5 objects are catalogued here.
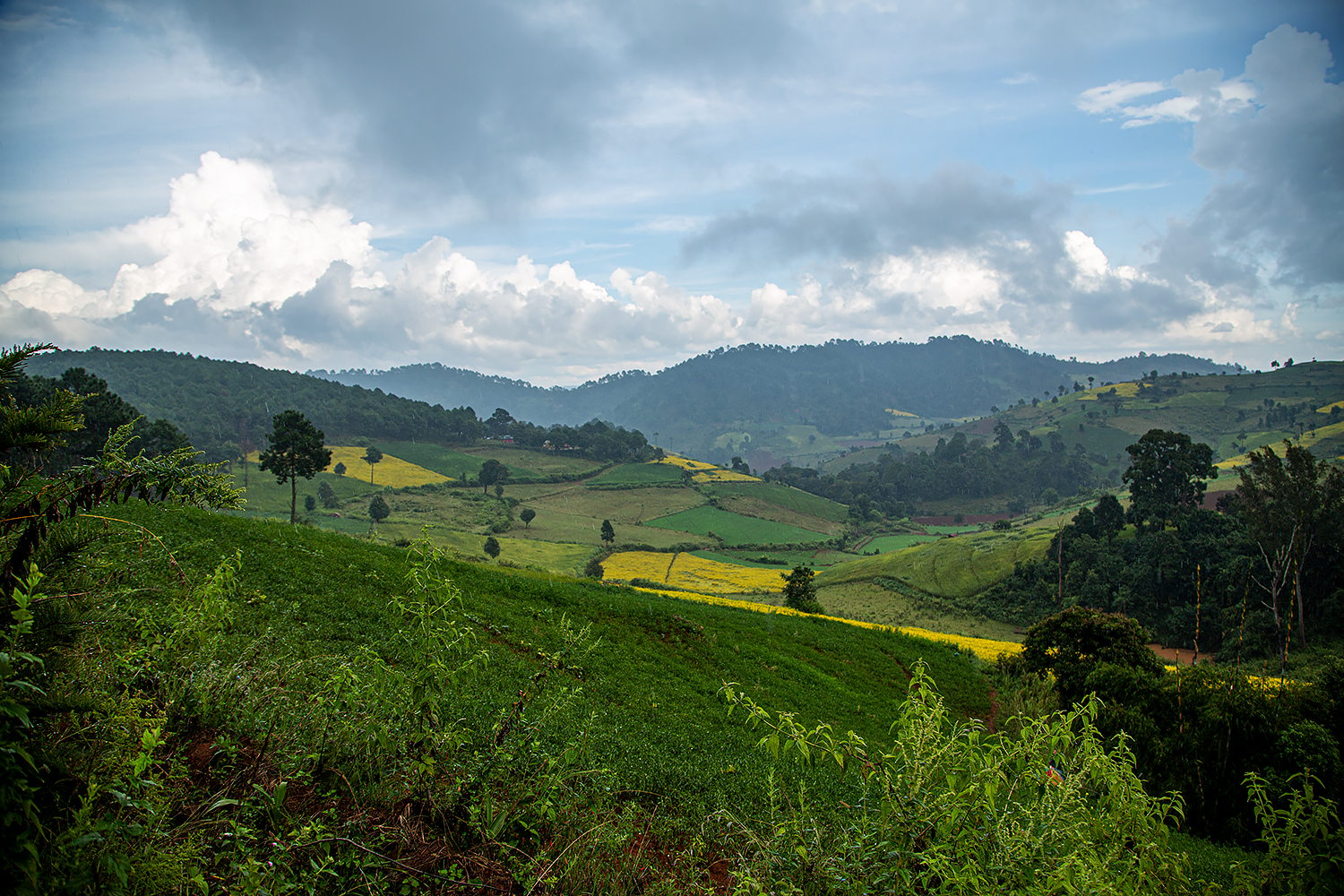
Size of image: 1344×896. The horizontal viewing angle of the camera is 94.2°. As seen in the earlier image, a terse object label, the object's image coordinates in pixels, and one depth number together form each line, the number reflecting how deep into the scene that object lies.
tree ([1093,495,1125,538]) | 68.28
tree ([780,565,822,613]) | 35.84
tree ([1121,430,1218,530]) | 65.94
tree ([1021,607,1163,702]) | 22.86
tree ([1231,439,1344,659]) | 45.78
